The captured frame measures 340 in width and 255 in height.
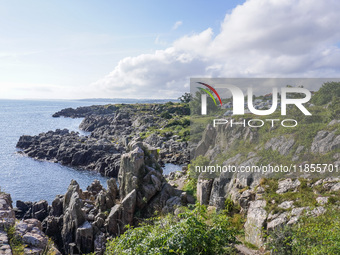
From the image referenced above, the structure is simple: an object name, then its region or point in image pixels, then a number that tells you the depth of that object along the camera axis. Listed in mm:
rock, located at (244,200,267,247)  21928
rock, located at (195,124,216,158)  37156
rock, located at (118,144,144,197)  39969
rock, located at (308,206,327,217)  19266
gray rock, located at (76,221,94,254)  34375
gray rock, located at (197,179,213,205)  33344
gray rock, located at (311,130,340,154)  27156
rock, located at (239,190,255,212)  26745
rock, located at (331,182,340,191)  23100
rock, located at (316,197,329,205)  21366
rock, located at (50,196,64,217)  44766
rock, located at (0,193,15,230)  17859
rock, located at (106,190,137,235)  35656
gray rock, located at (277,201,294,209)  22656
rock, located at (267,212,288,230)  20809
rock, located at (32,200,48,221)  46594
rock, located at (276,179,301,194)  25603
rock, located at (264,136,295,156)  29891
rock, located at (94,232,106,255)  32312
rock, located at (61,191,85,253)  36188
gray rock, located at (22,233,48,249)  18875
